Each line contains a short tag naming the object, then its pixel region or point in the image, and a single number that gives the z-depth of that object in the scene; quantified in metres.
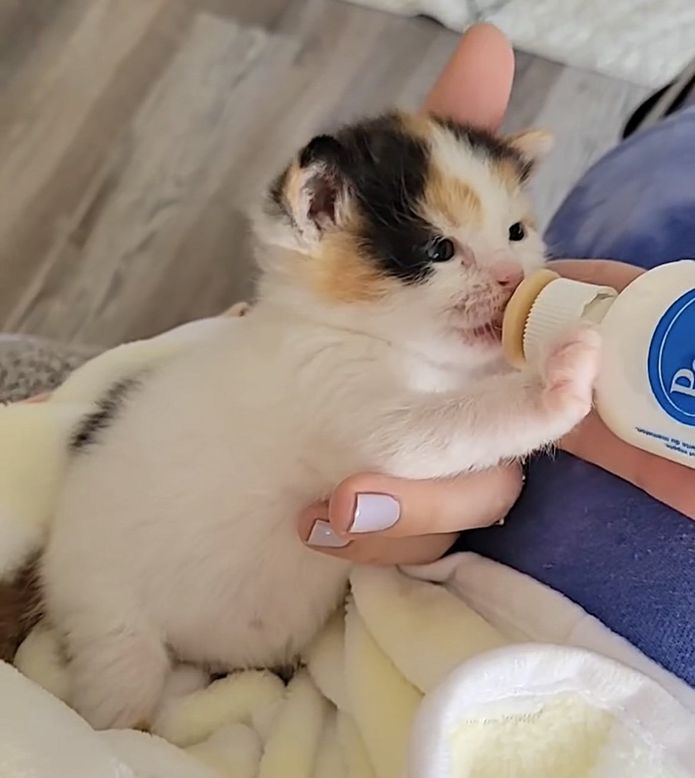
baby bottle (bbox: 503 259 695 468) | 0.22
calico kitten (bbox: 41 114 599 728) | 0.28
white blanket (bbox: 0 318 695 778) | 0.23
